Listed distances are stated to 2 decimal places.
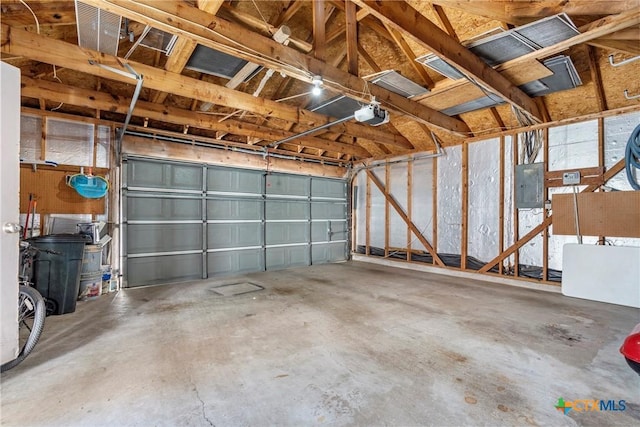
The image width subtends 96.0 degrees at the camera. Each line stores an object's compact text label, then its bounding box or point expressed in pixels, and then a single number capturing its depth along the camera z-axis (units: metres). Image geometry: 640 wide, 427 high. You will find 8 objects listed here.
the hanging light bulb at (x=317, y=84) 2.89
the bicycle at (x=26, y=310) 2.27
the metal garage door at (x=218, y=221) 4.94
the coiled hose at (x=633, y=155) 3.89
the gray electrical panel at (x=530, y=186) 4.81
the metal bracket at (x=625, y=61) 2.92
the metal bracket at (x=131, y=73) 2.91
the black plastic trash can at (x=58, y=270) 3.32
